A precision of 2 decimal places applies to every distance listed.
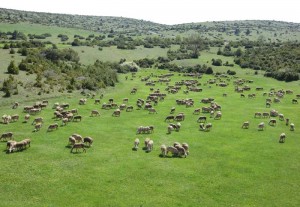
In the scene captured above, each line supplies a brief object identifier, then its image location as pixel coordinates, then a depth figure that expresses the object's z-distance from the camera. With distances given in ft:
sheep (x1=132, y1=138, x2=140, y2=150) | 127.44
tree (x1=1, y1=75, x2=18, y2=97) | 208.72
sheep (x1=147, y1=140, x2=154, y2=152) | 125.12
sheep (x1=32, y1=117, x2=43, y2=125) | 158.10
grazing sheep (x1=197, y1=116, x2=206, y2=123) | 175.24
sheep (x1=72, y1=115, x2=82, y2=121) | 168.49
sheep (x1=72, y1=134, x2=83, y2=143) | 131.54
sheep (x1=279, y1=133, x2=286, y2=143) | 142.45
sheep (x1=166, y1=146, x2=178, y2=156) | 120.67
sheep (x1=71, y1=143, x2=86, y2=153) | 120.30
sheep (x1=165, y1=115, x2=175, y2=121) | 174.29
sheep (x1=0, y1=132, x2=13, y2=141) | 130.86
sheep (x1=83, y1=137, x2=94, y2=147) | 129.49
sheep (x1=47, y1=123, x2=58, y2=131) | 147.84
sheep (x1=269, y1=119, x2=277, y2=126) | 170.91
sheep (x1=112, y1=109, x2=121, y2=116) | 184.59
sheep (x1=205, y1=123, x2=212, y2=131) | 158.51
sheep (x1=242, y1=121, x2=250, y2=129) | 164.14
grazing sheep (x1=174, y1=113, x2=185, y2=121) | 176.08
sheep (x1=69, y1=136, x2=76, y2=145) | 128.06
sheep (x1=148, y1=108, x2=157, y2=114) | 194.28
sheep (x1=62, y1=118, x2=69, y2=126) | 158.61
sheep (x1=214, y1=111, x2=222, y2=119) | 183.62
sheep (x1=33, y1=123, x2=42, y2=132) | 148.02
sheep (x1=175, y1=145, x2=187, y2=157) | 120.67
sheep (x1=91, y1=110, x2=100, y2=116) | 183.42
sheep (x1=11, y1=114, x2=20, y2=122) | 161.27
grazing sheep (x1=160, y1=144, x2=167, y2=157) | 120.30
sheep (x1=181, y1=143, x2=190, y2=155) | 124.57
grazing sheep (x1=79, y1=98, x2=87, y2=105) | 212.64
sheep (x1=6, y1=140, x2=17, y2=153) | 117.62
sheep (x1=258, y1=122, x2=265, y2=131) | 161.70
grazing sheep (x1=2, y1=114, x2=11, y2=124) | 156.67
